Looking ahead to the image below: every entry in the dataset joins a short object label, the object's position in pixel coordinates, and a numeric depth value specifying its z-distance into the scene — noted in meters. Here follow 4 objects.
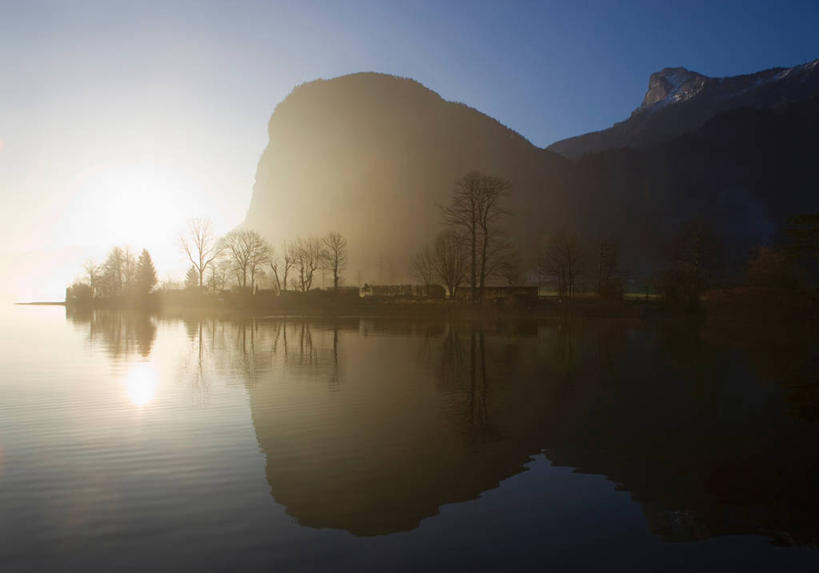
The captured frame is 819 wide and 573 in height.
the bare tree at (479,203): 61.59
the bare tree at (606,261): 76.88
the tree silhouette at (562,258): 75.87
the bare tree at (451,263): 76.06
